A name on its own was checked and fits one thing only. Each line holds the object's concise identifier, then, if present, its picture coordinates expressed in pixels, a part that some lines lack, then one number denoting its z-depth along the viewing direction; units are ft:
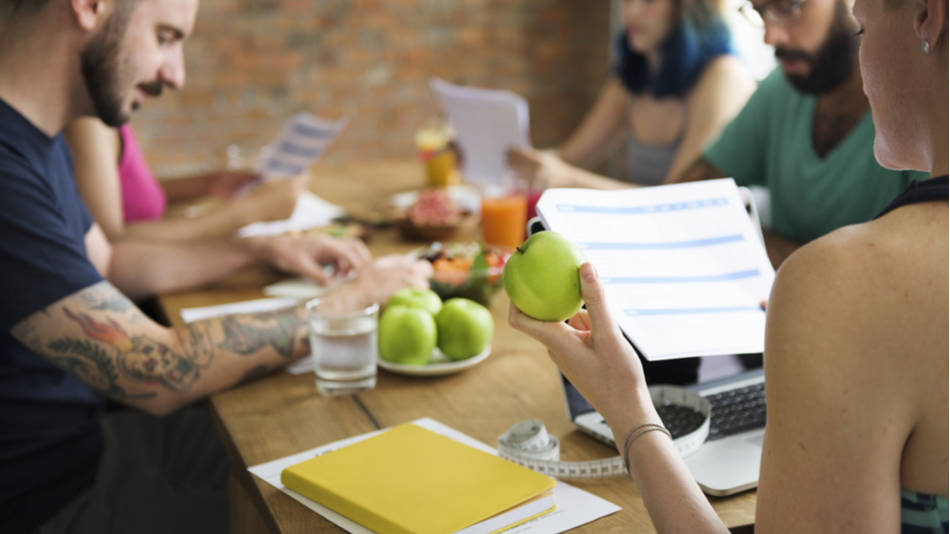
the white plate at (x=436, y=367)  4.27
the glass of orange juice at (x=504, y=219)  6.72
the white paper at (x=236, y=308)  5.39
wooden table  3.11
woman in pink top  6.44
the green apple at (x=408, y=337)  4.26
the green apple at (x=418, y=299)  4.50
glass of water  4.20
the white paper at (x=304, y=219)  7.34
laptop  3.17
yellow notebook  2.89
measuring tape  3.27
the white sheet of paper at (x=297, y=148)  8.34
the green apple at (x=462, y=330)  4.35
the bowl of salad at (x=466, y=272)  4.99
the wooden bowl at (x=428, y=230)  6.87
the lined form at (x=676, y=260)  3.36
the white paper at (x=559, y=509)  2.95
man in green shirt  6.06
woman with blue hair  8.44
